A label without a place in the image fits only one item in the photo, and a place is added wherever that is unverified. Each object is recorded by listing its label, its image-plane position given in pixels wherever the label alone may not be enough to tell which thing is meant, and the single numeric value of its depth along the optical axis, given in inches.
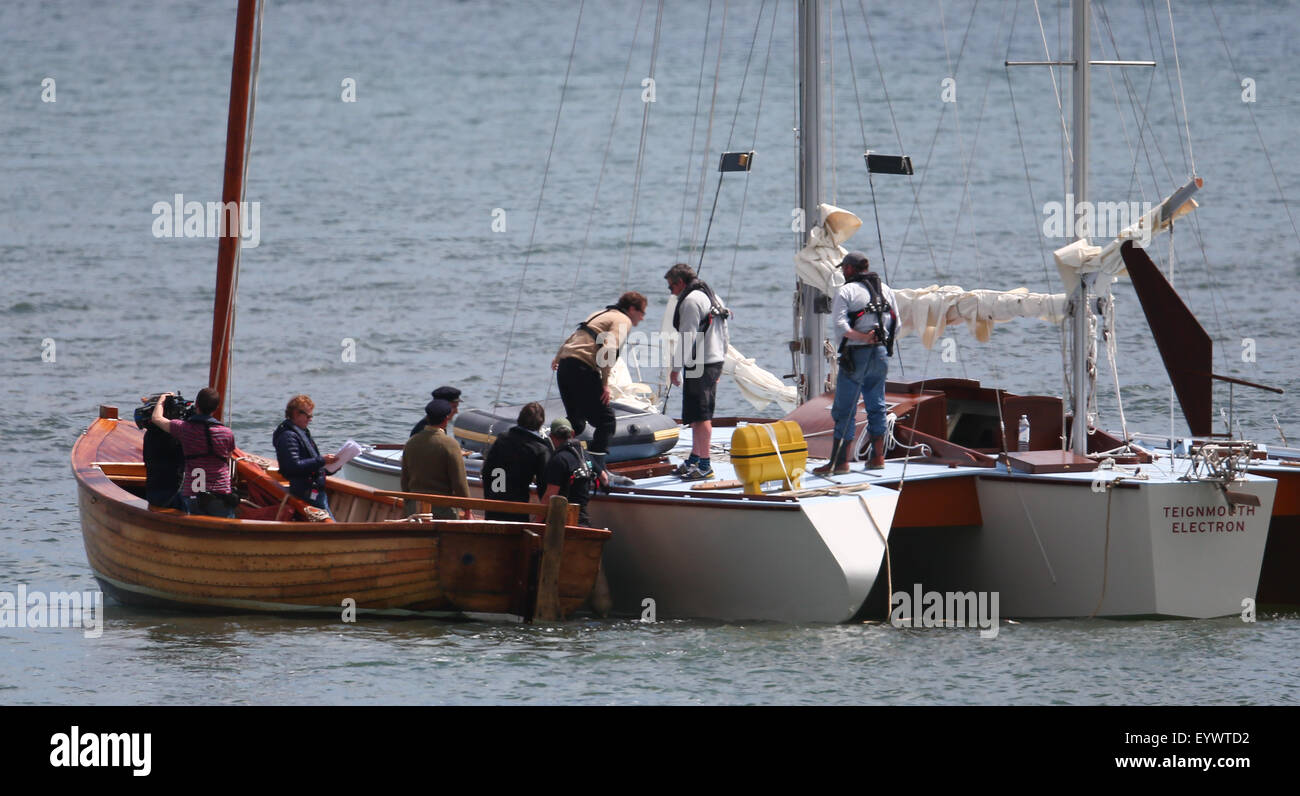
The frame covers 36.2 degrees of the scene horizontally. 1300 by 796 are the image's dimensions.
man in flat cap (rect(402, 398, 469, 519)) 623.2
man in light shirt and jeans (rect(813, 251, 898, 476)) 623.2
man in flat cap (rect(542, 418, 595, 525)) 603.2
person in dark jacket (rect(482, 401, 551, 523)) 614.9
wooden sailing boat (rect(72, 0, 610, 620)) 600.7
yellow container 611.2
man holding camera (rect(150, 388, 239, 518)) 615.2
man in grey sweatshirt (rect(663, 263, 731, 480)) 649.0
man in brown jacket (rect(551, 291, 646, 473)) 639.1
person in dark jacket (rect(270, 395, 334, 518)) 612.8
